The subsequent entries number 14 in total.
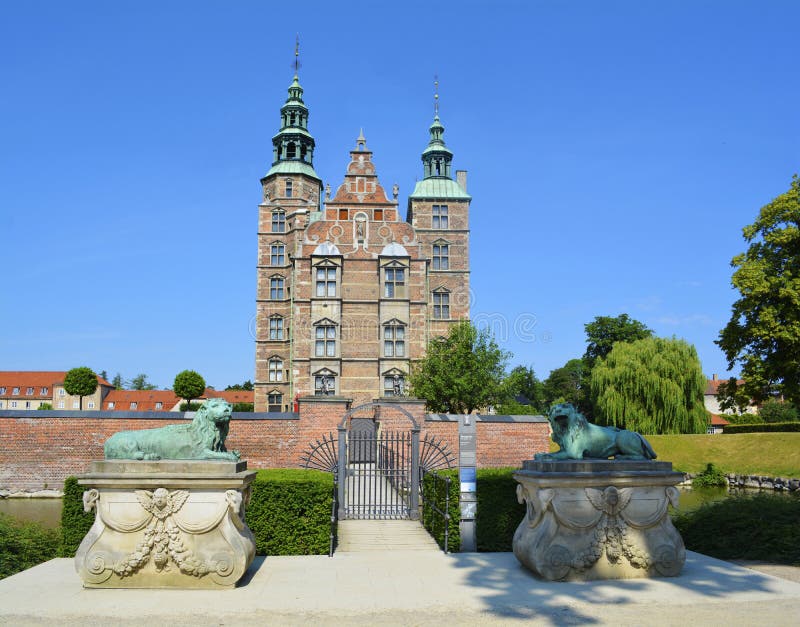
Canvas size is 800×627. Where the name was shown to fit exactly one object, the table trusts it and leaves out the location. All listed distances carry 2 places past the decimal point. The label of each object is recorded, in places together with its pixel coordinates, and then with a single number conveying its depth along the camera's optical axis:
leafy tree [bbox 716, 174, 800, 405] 23.72
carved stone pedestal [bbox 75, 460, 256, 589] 7.44
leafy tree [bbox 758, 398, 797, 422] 56.44
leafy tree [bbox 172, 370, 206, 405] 42.81
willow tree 37.25
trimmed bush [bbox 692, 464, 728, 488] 29.25
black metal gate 13.62
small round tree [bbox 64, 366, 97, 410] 41.38
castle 36.00
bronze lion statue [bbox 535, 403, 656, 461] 8.37
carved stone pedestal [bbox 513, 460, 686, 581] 7.89
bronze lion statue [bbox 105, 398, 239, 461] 7.78
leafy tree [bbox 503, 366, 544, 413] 32.97
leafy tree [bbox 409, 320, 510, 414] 31.55
